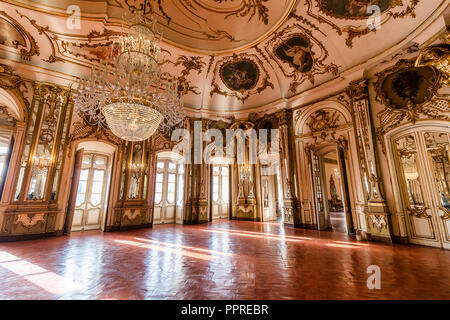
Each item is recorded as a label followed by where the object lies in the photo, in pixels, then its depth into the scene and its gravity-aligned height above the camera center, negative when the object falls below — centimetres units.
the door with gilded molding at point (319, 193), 693 +18
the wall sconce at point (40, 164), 555 +105
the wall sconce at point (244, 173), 913 +119
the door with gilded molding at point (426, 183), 452 +35
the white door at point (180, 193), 847 +26
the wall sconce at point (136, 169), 727 +114
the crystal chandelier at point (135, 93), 385 +218
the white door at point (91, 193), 707 +25
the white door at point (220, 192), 955 +33
